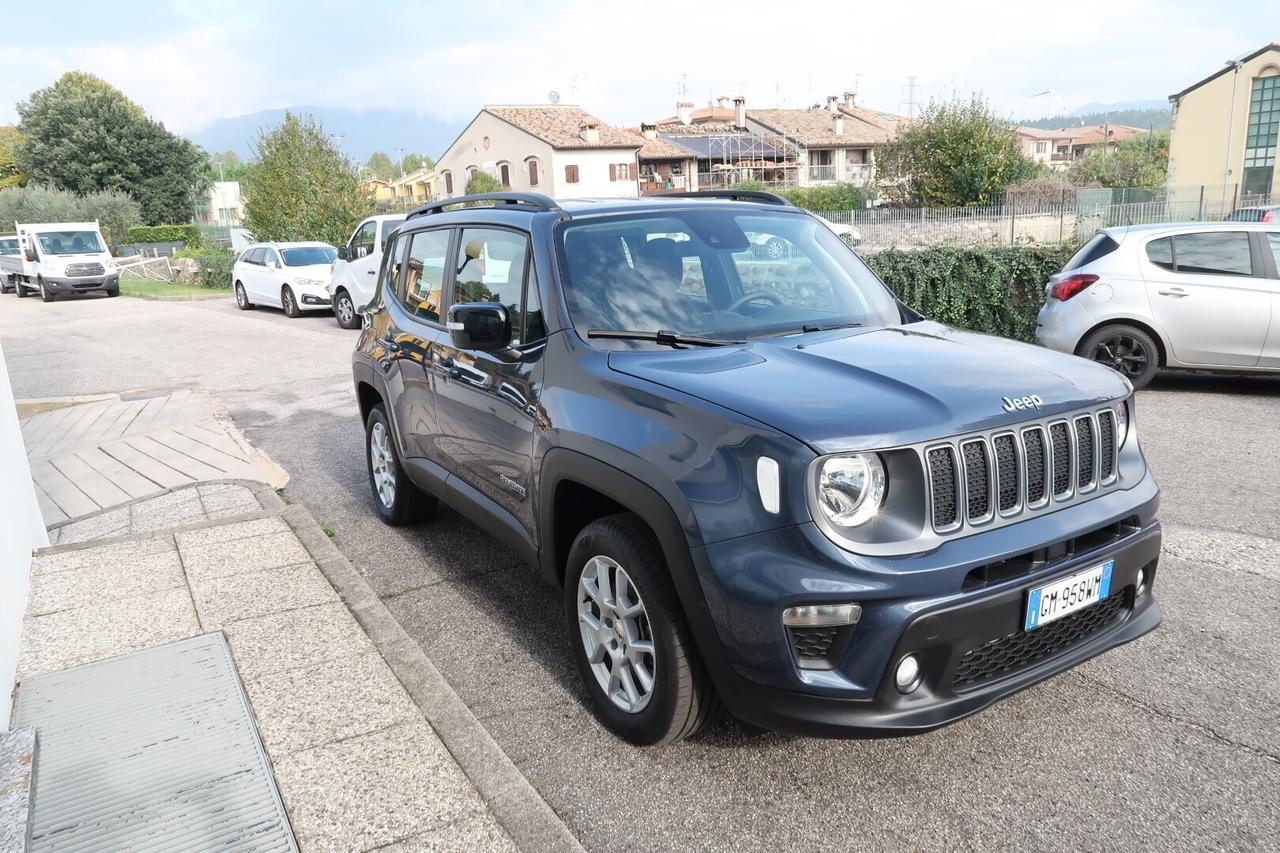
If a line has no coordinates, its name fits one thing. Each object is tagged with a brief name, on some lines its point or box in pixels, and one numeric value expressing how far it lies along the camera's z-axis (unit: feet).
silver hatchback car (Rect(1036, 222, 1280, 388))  26.48
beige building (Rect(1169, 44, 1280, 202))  166.40
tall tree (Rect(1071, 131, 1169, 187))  218.59
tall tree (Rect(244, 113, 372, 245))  87.86
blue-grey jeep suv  8.58
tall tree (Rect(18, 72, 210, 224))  184.65
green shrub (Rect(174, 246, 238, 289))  98.68
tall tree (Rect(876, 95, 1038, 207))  133.08
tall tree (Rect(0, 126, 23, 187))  231.91
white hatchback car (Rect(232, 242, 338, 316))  63.72
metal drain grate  9.36
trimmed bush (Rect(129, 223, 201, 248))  159.53
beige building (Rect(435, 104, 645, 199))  214.28
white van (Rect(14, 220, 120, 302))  93.09
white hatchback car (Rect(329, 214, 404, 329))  53.16
